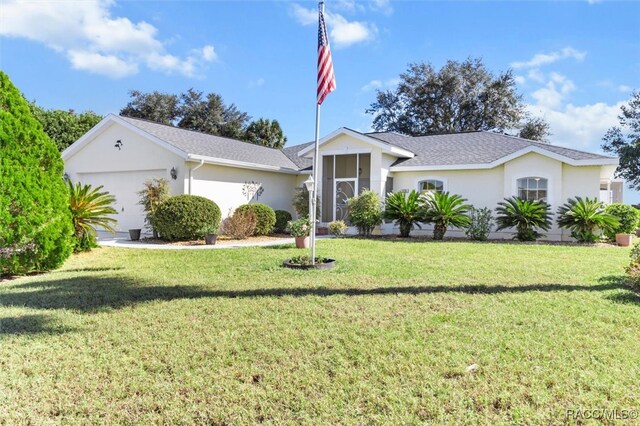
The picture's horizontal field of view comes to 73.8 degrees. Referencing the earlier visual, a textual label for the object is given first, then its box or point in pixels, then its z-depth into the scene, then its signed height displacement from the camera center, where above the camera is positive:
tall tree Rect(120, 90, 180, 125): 39.78 +10.64
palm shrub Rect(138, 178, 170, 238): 14.97 +0.78
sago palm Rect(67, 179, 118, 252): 11.37 +0.12
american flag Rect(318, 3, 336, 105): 8.79 +3.23
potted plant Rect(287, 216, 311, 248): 12.60 -0.30
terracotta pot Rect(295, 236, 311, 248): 12.69 -0.63
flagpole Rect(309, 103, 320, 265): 8.87 +1.02
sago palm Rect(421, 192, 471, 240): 15.34 +0.39
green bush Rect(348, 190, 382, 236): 16.58 +0.42
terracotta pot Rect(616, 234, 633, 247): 14.02 -0.49
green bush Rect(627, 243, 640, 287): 6.86 -0.72
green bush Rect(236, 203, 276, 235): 16.92 +0.17
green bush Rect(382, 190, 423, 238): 15.99 +0.46
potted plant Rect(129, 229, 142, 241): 15.28 -0.55
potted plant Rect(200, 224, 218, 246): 14.15 -0.47
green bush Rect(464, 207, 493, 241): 15.74 -0.08
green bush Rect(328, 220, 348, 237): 16.78 -0.26
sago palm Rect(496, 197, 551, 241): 14.91 +0.22
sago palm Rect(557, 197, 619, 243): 14.09 +0.17
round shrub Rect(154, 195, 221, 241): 14.33 +0.07
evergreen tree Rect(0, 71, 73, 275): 7.74 +0.40
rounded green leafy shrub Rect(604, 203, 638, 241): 14.74 +0.25
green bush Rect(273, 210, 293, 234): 18.59 -0.01
